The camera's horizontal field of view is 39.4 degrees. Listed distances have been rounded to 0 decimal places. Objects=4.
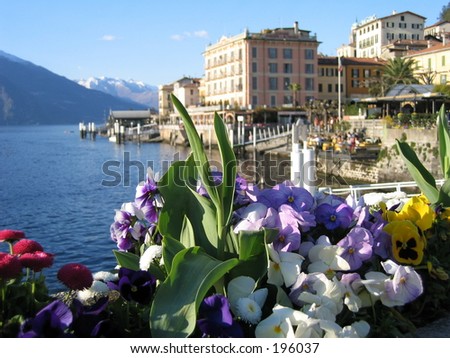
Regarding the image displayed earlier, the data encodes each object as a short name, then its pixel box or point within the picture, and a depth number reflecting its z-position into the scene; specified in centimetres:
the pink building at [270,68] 7750
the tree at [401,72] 6669
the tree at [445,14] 12262
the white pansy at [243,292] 287
